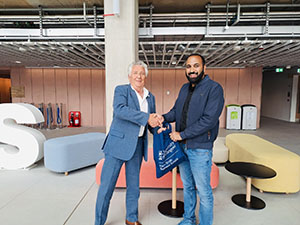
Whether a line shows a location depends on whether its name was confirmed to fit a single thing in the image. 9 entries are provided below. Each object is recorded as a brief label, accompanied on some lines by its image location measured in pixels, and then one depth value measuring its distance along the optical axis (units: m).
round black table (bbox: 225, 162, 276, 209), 2.63
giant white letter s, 3.99
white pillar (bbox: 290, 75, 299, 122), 10.86
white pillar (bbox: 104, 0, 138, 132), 3.17
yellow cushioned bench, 2.98
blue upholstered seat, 3.70
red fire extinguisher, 9.25
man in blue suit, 1.91
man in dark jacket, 1.85
